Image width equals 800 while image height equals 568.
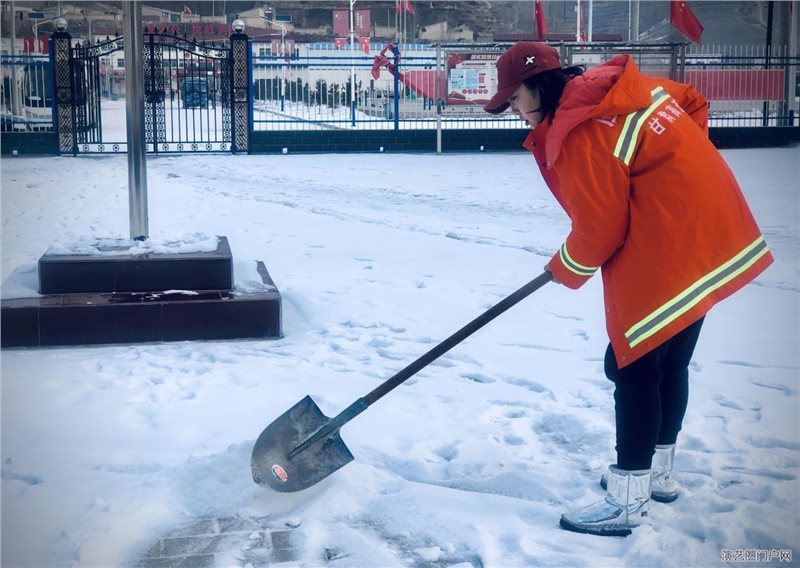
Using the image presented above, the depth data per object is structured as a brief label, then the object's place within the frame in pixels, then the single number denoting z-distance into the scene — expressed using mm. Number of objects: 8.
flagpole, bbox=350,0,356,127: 17725
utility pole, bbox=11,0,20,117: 18294
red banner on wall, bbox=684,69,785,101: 18516
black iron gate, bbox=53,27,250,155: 16281
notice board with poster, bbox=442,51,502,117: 17734
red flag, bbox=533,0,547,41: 19375
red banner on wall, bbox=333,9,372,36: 37003
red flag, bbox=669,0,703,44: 20406
